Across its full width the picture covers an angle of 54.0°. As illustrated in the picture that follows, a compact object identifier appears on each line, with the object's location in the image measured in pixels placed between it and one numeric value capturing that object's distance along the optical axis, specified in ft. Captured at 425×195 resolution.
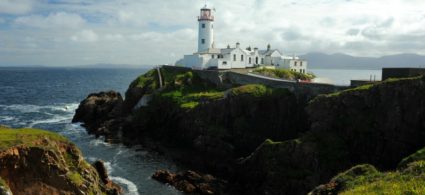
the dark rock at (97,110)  248.11
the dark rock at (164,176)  142.51
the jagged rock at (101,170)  128.36
